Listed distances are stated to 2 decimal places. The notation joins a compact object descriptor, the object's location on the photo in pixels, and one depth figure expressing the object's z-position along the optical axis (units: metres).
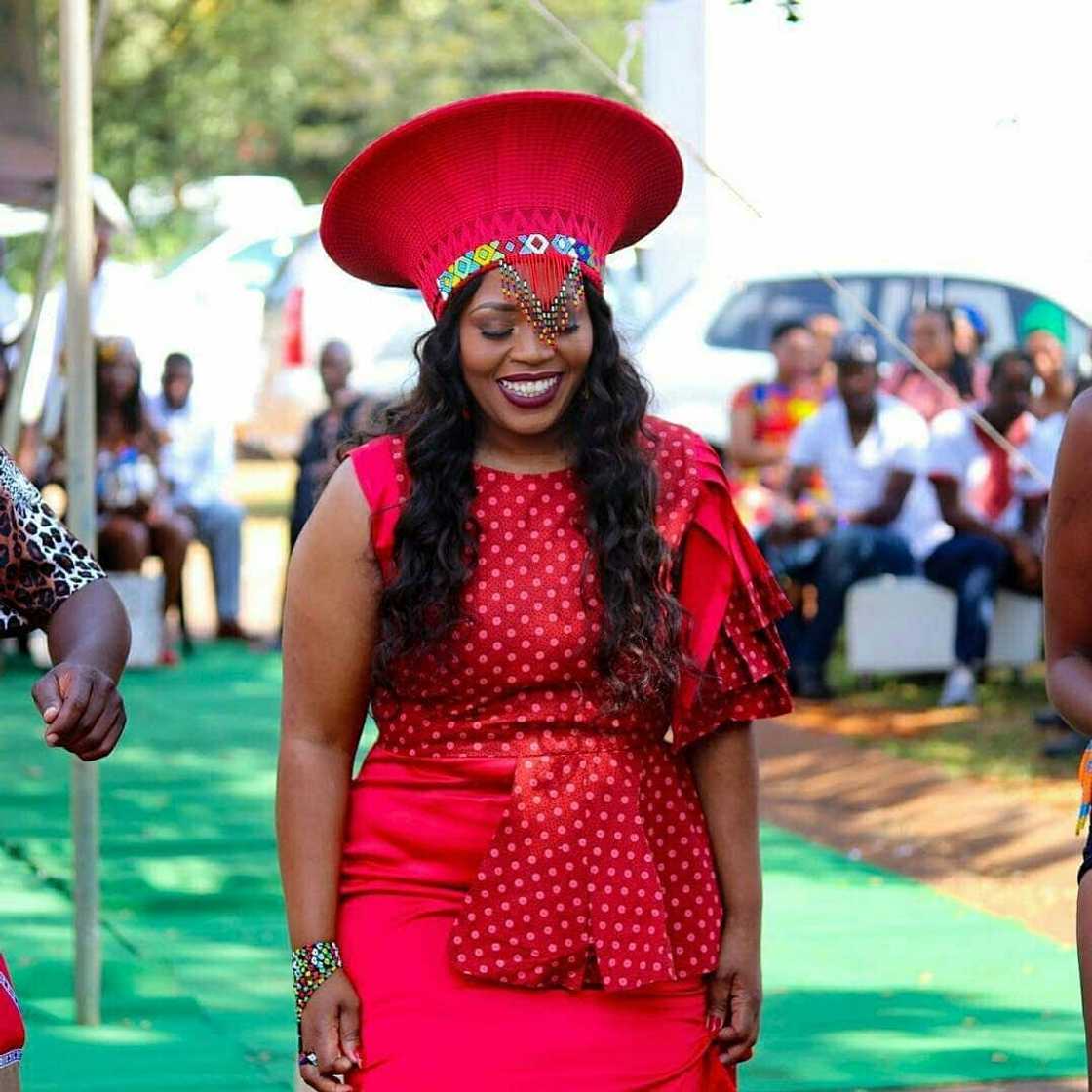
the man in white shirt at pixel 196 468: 13.20
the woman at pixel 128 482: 12.40
